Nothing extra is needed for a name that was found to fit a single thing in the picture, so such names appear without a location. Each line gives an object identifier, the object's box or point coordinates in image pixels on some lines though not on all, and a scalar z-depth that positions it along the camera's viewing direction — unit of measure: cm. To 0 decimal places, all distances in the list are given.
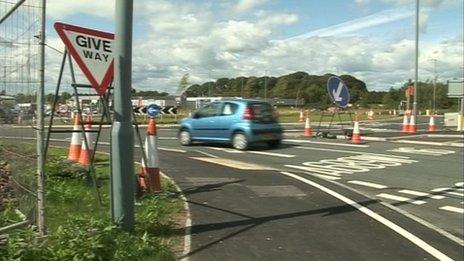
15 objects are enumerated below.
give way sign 661
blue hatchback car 1917
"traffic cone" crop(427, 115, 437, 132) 3173
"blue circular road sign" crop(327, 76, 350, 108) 2295
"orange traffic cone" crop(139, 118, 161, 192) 943
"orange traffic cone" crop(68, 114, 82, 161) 1351
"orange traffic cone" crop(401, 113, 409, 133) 2910
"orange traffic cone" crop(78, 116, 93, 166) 1221
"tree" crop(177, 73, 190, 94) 6688
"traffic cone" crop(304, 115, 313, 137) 2547
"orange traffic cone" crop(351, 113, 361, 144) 2189
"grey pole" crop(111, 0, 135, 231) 645
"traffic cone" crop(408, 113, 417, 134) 2909
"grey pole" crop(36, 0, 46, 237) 603
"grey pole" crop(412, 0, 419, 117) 3207
